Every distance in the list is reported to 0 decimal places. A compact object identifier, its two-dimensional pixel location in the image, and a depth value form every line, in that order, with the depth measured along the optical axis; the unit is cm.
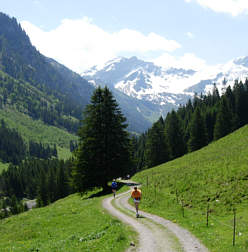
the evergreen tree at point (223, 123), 8786
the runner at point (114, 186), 3378
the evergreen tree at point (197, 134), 8769
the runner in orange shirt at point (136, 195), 2415
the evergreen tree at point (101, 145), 4228
